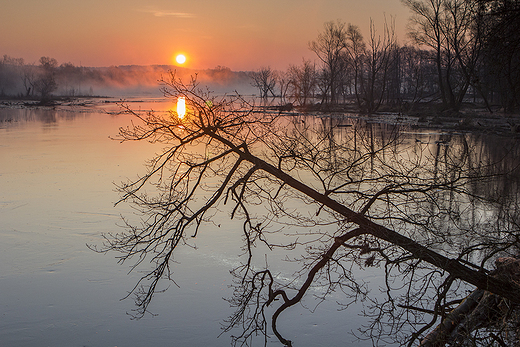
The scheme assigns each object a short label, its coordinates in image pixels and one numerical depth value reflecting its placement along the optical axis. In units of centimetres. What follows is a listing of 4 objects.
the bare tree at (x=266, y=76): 10466
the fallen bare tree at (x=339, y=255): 608
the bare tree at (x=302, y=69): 5756
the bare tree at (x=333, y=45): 5302
